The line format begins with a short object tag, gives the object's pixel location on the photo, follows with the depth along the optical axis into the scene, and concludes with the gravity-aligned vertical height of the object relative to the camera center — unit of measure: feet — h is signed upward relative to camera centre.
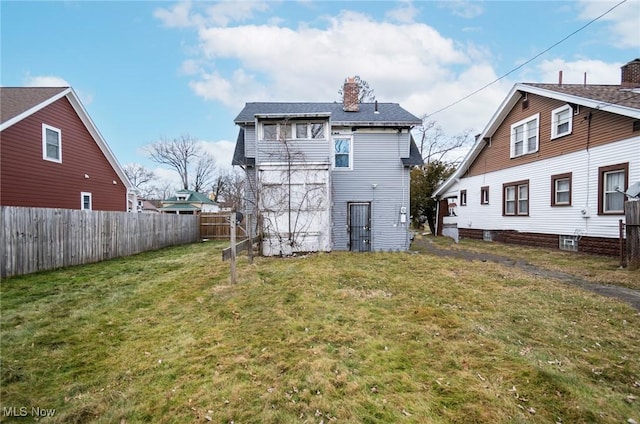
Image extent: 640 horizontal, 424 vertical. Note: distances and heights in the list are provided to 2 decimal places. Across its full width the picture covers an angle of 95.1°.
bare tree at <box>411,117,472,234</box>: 77.56 +11.31
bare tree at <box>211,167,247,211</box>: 151.84 +11.72
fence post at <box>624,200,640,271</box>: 25.80 -2.36
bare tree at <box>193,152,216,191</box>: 158.30 +20.10
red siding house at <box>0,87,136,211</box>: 36.01 +7.90
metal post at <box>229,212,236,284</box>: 22.12 -3.54
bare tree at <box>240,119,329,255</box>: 36.50 +0.50
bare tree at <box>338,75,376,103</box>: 95.50 +37.70
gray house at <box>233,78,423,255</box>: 36.76 +4.64
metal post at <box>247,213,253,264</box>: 29.30 -4.37
